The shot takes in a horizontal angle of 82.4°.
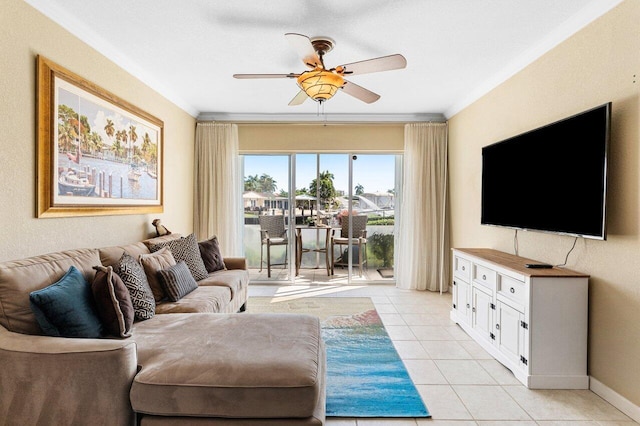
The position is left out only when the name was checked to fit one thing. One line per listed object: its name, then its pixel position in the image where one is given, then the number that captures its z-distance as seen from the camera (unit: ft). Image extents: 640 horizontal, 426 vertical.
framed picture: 8.16
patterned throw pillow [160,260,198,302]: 9.68
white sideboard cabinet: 8.18
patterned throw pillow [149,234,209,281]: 11.66
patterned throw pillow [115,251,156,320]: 8.23
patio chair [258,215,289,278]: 18.83
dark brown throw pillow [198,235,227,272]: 13.34
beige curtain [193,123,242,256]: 17.76
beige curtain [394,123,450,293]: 17.65
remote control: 8.89
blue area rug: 7.46
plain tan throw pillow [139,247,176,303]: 9.70
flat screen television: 7.61
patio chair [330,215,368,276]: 18.94
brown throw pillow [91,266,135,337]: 6.99
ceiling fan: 8.26
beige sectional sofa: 5.42
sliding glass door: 18.75
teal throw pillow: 6.10
